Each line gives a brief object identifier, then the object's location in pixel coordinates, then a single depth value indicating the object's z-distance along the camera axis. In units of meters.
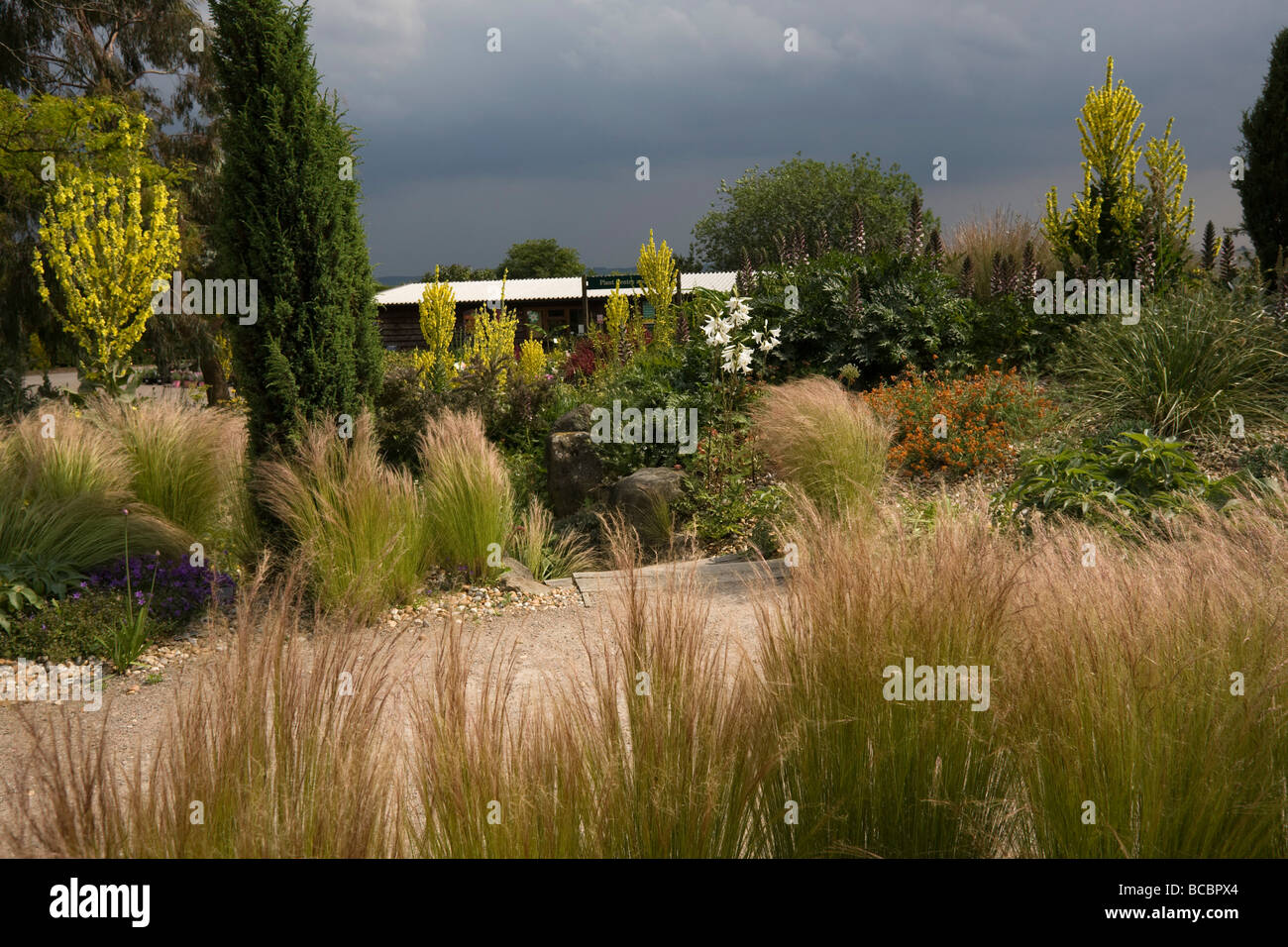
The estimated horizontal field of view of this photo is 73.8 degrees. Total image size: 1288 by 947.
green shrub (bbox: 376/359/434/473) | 8.88
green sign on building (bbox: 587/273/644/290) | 28.19
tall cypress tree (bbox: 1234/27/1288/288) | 14.26
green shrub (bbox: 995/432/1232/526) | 4.86
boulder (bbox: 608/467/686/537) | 7.41
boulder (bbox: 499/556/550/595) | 5.77
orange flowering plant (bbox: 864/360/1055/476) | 7.43
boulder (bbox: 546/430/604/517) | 8.58
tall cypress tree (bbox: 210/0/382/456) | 5.57
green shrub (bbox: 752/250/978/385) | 9.51
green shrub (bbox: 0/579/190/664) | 4.51
